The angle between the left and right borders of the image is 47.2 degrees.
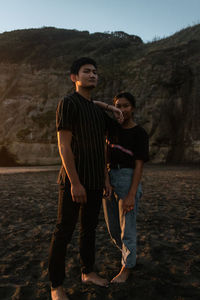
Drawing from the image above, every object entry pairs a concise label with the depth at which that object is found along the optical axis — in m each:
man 1.75
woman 2.05
